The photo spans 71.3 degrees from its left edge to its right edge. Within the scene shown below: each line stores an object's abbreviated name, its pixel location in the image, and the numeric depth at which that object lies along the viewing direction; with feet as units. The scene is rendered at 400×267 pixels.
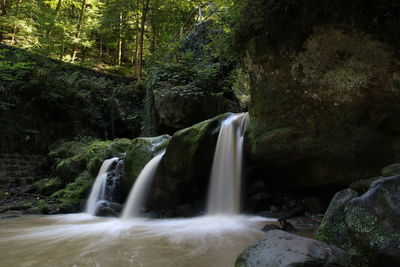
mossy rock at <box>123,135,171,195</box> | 22.67
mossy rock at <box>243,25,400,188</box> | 13.12
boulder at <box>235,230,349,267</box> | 5.84
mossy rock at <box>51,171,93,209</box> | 24.20
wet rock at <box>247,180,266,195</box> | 18.54
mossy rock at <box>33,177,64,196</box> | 29.20
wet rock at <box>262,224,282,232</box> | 12.14
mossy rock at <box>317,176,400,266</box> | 5.88
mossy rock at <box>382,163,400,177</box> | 8.25
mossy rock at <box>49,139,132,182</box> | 27.14
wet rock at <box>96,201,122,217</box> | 20.53
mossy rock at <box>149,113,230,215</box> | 19.30
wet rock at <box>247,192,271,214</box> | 17.70
